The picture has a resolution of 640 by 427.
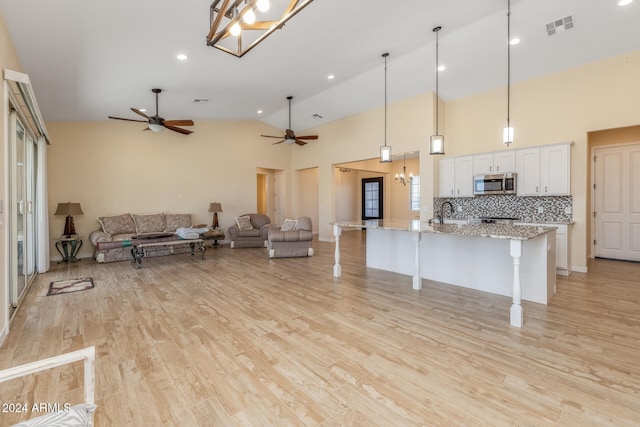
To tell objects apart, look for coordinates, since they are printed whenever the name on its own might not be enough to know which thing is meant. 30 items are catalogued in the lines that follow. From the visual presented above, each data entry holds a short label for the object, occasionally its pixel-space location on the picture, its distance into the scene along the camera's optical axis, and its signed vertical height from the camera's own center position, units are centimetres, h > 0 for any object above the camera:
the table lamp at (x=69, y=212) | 613 +3
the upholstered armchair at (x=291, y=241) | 619 -62
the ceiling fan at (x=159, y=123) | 541 +170
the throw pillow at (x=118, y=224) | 655 -24
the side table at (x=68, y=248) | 618 -73
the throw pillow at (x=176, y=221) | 736 -22
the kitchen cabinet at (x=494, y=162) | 548 +91
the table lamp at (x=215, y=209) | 796 +9
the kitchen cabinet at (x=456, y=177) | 597 +70
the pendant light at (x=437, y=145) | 391 +87
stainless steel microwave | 539 +50
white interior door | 557 +14
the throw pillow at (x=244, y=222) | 785 -27
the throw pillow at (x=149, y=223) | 696 -25
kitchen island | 315 -62
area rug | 406 -105
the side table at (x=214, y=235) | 746 -57
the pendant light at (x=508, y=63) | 349 +244
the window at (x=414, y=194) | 1035 +60
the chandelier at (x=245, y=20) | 204 +145
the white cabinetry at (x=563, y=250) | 471 -64
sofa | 601 -44
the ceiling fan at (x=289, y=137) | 688 +173
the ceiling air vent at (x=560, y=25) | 396 +253
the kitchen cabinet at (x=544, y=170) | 492 +69
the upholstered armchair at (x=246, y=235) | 765 -59
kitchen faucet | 644 +3
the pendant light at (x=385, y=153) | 448 +87
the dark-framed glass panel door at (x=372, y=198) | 1147 +52
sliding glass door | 312 +6
